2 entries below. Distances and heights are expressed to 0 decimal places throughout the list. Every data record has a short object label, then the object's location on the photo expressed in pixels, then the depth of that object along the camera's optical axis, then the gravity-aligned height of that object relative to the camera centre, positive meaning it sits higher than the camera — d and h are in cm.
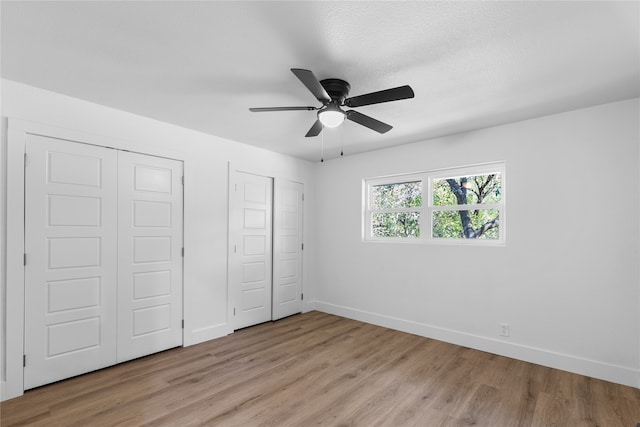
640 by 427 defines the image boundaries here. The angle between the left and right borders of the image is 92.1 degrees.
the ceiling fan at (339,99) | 201 +82
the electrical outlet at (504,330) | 327 -121
